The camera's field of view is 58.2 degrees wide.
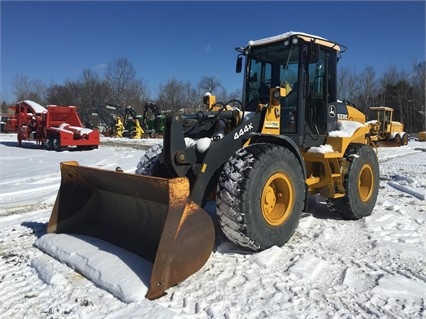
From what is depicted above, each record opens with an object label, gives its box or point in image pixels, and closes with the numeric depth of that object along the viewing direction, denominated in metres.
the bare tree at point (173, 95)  47.72
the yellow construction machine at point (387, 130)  24.72
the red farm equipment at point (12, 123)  22.05
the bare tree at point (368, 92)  51.12
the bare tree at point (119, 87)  54.03
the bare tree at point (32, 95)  63.74
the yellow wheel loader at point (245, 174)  3.34
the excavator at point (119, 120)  29.41
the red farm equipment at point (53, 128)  17.20
